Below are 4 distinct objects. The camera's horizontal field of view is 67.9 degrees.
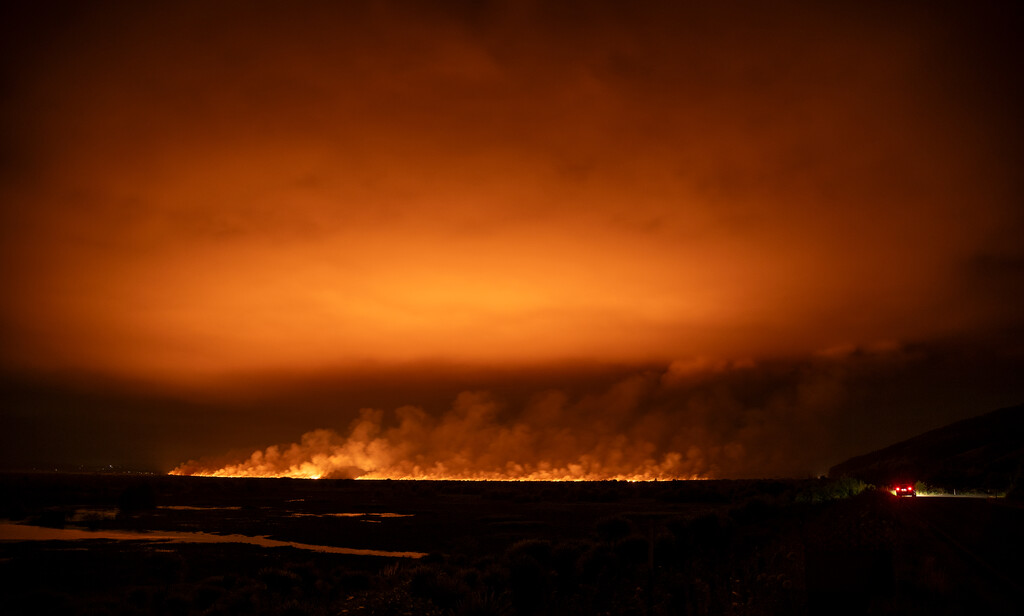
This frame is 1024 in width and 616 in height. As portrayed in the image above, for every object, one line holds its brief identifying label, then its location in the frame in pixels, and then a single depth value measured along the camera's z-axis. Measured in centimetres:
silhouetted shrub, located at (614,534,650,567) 2577
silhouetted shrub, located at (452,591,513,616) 1653
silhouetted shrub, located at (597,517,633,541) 3822
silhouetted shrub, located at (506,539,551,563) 2603
